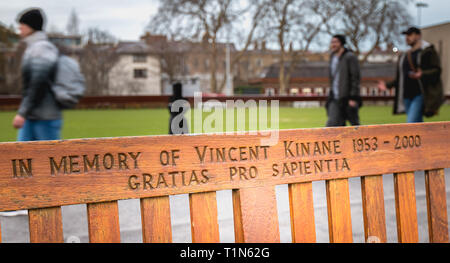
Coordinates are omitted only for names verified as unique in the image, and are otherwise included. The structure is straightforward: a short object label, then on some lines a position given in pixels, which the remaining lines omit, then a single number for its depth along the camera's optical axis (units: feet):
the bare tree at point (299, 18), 120.57
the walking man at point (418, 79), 19.45
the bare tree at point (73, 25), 184.03
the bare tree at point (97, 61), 144.66
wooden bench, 4.42
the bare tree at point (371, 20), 116.88
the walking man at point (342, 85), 20.33
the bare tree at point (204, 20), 109.50
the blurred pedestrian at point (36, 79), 11.95
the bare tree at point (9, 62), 115.08
